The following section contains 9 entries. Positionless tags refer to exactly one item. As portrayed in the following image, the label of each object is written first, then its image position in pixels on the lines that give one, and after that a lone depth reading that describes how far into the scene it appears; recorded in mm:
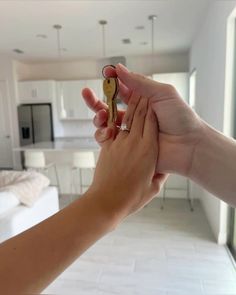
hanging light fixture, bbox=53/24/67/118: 3713
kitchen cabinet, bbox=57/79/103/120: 5859
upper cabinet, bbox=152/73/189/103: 5227
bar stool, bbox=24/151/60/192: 3839
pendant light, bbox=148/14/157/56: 3337
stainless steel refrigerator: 5801
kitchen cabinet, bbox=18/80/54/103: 5859
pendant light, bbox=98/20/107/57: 3553
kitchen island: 4039
